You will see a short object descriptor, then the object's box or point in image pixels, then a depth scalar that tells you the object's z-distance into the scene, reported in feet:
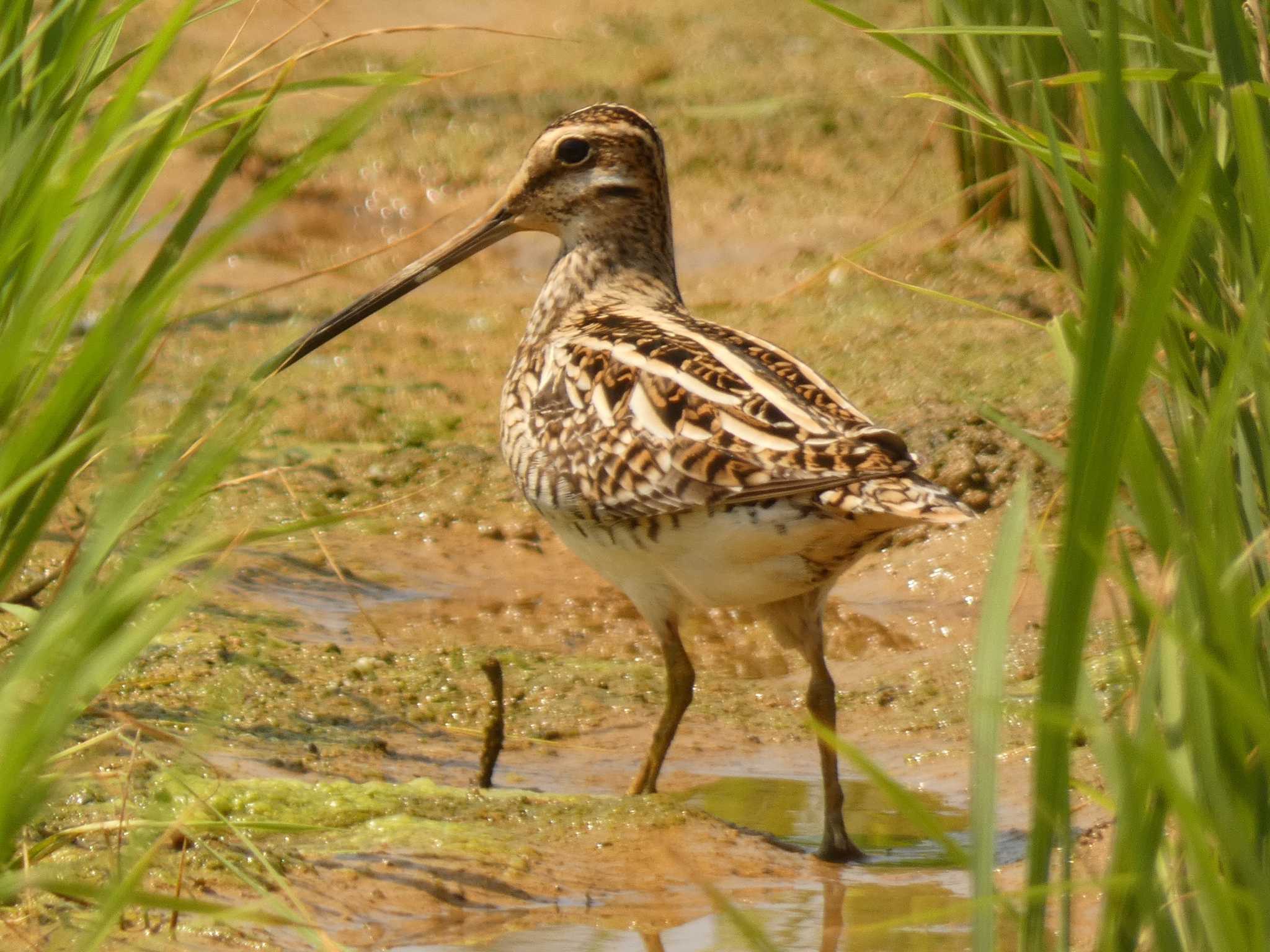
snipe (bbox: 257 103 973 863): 22.82
